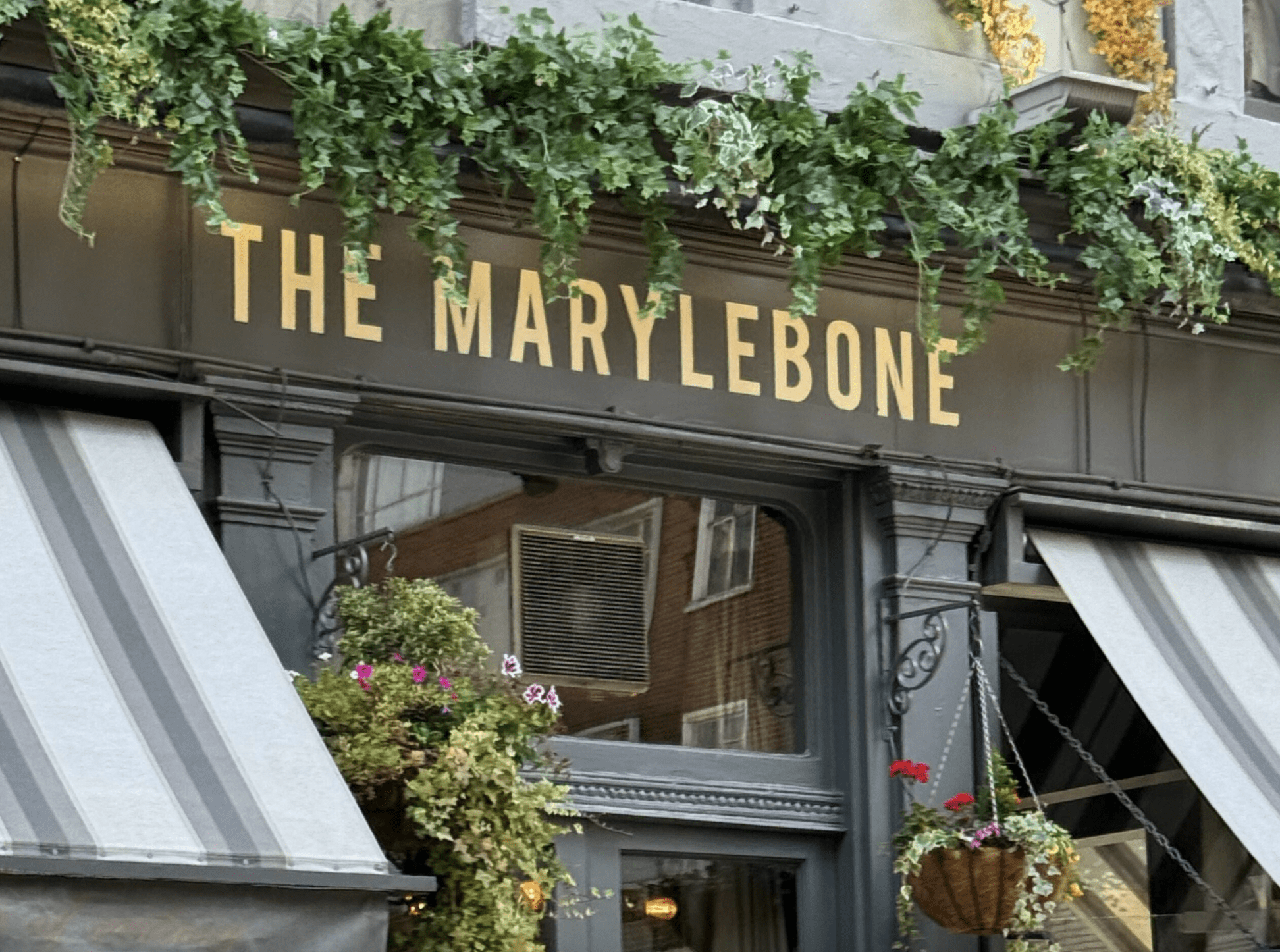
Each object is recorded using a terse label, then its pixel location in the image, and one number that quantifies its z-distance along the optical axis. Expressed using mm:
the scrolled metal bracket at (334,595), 13517
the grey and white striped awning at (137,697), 10979
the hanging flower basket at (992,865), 13745
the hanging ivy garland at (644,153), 12985
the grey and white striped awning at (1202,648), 14630
